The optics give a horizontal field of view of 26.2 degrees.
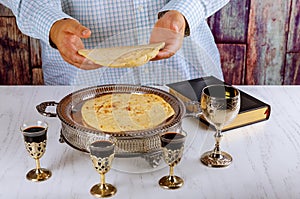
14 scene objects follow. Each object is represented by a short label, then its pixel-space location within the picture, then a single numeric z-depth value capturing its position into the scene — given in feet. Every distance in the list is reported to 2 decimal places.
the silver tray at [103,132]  3.66
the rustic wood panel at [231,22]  6.68
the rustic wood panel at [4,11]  6.63
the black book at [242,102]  4.23
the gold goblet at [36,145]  3.63
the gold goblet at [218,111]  3.79
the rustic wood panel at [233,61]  6.88
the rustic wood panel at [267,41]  6.70
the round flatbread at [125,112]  3.80
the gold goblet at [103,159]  3.45
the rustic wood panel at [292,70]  6.97
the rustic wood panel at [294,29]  6.70
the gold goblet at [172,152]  3.54
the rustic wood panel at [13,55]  6.71
